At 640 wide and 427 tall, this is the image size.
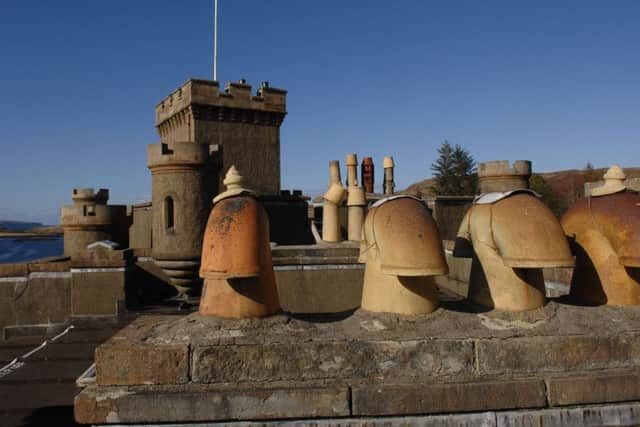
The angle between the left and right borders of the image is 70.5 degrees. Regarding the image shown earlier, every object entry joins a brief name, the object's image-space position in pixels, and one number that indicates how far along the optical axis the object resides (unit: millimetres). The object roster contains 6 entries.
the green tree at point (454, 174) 38312
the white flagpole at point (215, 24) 21322
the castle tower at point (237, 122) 18969
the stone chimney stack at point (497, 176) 7785
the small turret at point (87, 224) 9945
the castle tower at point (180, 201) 8117
